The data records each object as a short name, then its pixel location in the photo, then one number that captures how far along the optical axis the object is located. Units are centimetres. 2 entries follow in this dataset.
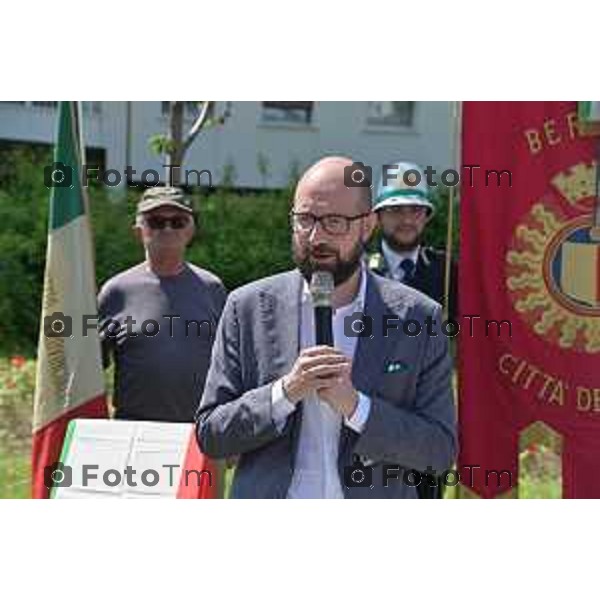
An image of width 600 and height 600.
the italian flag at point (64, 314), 402
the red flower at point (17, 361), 785
